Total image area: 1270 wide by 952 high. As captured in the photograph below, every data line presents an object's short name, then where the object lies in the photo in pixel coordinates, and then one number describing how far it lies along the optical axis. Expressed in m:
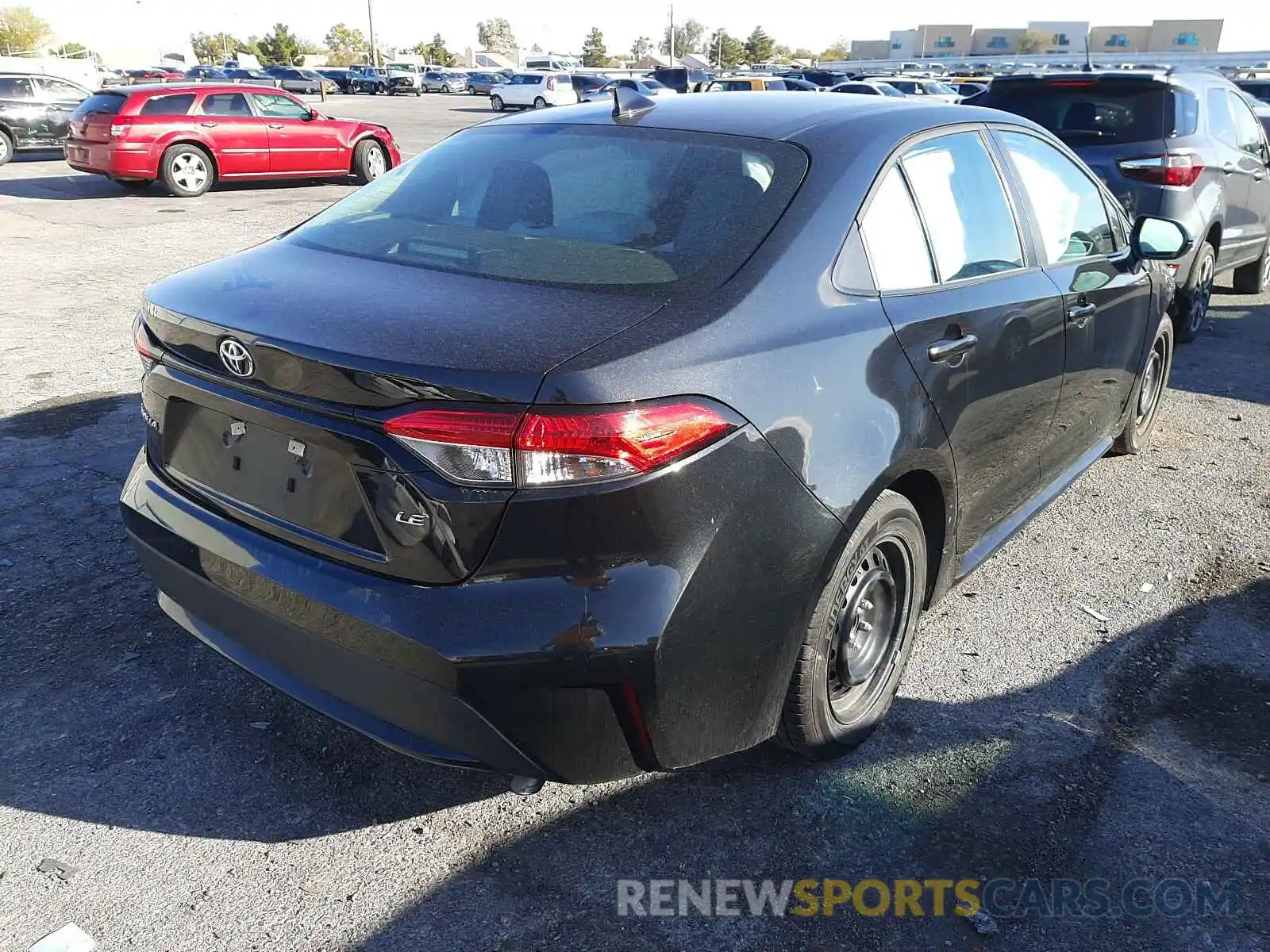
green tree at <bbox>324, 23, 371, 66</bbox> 129.88
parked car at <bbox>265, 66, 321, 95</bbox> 49.31
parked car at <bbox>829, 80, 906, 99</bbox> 28.47
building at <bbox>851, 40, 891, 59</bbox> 132.75
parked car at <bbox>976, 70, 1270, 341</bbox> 7.25
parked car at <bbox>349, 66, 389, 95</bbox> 57.22
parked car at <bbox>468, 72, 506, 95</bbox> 59.94
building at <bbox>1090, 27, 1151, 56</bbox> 116.50
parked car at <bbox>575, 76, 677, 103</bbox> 36.17
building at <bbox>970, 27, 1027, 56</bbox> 122.34
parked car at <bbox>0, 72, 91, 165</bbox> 19.47
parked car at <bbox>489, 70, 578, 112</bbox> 43.72
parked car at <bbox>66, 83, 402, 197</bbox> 14.76
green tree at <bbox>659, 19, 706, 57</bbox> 140.12
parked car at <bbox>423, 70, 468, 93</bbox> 62.33
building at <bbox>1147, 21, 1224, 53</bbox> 114.38
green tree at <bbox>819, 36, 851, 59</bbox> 138.12
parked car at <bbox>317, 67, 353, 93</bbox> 58.34
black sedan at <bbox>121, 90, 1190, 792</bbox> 2.14
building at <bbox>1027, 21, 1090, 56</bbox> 115.99
